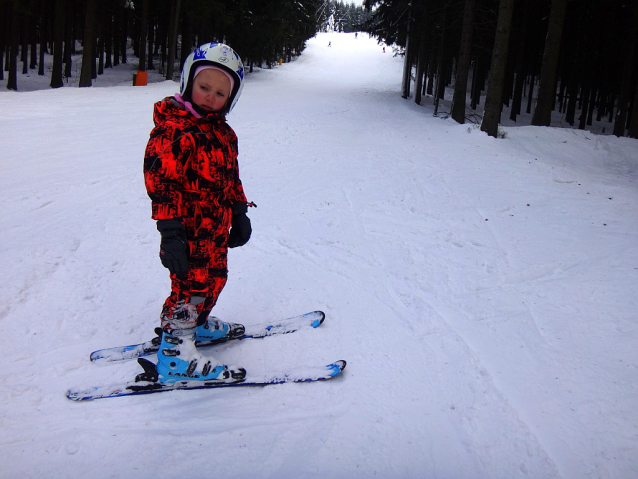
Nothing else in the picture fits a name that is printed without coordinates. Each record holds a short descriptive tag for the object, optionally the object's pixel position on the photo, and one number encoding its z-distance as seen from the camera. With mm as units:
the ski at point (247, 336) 2764
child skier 2258
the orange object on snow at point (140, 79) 17562
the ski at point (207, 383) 2418
